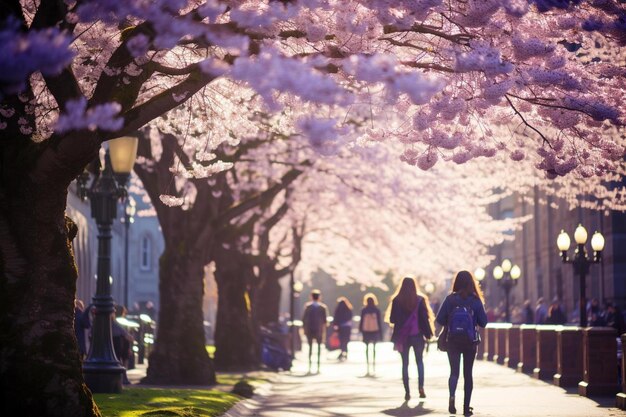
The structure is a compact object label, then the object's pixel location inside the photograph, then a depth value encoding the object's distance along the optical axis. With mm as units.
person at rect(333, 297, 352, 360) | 42319
